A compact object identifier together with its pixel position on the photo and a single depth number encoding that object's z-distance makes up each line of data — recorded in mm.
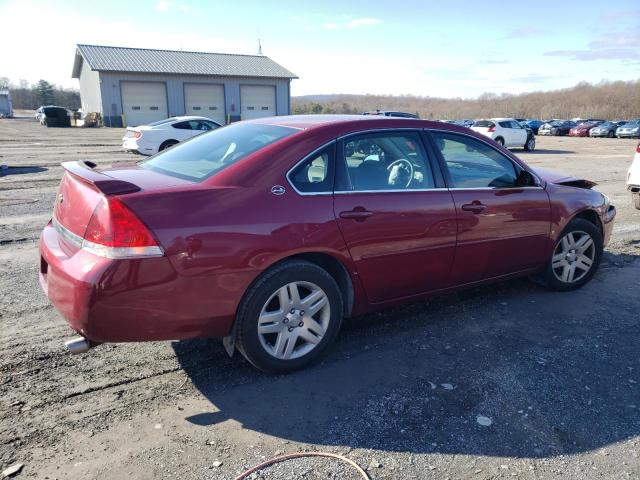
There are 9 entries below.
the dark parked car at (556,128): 48281
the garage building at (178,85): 41000
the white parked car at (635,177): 8625
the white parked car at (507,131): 23688
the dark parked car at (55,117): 43031
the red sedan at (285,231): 2791
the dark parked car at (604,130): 43656
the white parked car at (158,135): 16031
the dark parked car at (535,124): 51138
